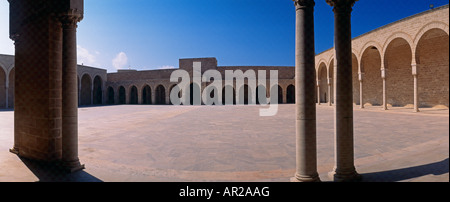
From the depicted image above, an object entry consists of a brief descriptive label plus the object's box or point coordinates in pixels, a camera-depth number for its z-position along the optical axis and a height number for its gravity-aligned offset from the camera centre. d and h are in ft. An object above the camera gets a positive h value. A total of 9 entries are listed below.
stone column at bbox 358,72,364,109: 58.54 +3.49
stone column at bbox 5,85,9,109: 74.61 +2.54
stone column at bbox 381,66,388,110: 52.37 +3.33
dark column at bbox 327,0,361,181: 10.75 +0.47
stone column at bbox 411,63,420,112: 44.83 +3.12
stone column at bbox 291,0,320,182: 9.91 +0.45
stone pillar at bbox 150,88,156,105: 104.99 +2.67
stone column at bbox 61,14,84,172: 13.07 +0.30
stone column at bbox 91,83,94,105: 105.40 +4.79
